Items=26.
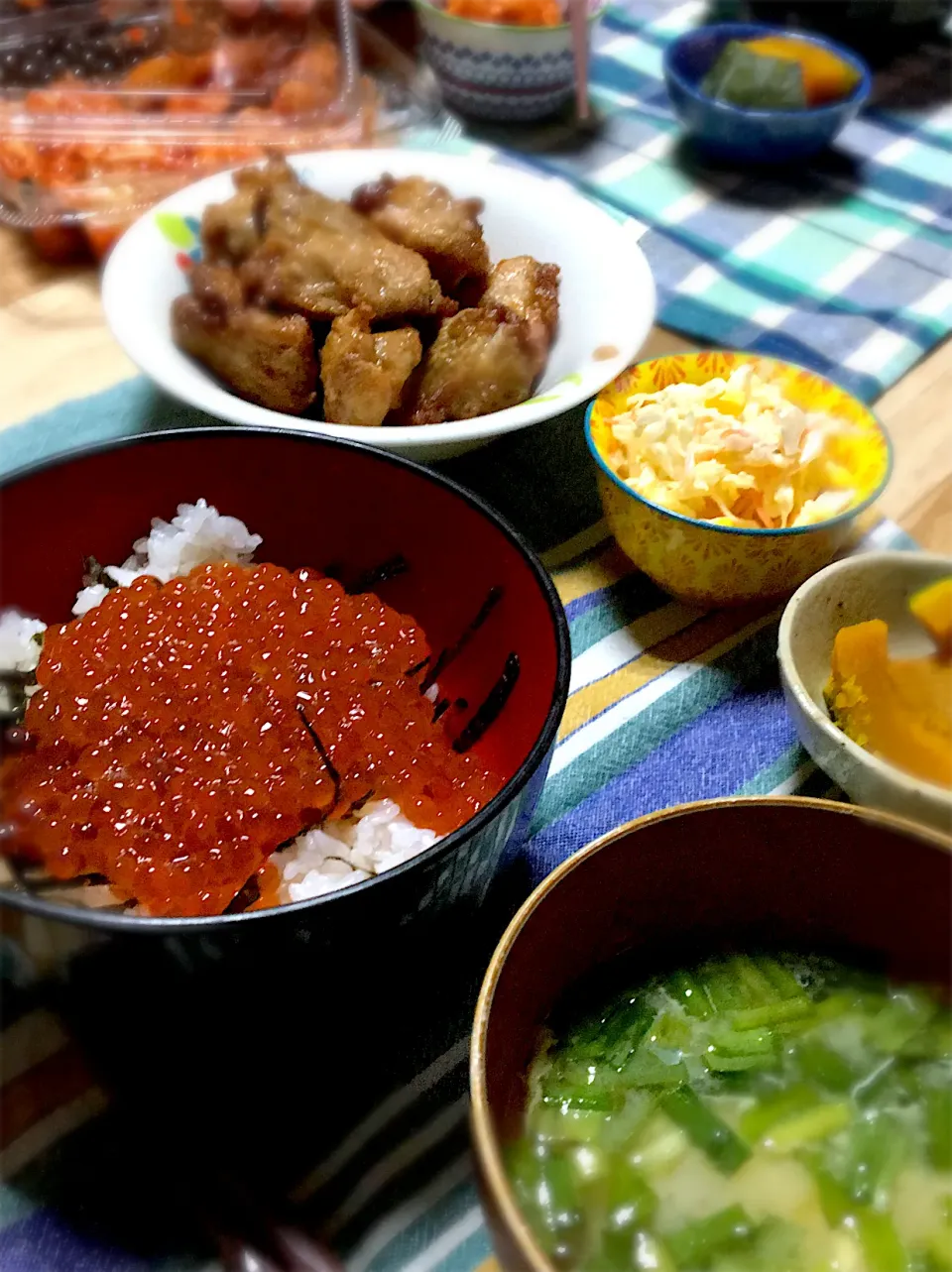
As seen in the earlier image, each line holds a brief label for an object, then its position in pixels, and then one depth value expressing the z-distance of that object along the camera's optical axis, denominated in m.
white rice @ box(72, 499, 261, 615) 0.28
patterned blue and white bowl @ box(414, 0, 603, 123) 0.53
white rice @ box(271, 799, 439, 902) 0.23
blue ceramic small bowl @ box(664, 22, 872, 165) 0.52
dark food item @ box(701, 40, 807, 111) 0.52
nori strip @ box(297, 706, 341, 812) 0.24
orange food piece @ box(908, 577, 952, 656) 0.28
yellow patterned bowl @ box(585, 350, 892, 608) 0.30
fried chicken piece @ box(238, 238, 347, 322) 0.34
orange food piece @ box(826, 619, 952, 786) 0.25
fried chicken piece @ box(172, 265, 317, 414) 0.34
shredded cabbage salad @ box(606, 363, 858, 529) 0.31
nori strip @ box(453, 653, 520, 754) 0.26
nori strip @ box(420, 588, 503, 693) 0.27
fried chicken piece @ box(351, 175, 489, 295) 0.37
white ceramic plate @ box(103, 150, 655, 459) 0.32
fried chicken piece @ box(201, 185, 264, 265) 0.37
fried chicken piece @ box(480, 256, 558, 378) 0.36
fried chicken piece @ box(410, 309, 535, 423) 0.34
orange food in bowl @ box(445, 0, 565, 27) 0.53
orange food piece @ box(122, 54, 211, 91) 0.51
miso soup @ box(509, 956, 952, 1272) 0.16
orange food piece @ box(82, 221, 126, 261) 0.45
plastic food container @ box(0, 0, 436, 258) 0.46
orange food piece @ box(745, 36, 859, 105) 0.53
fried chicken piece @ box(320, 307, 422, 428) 0.32
